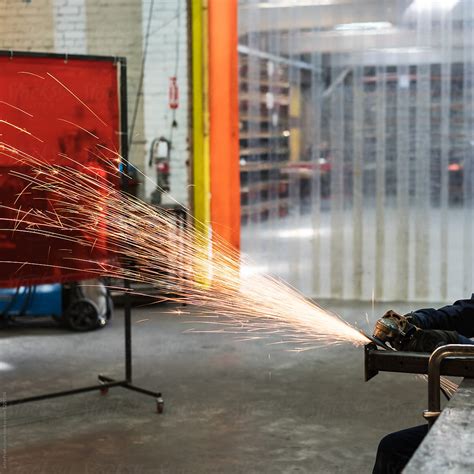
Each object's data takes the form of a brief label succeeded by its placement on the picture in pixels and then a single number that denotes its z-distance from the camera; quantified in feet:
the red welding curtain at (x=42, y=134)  16.07
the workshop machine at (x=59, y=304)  23.47
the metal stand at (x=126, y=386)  16.30
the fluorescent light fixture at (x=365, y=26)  26.03
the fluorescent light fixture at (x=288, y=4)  26.55
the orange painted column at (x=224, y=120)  27.17
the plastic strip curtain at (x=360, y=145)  26.03
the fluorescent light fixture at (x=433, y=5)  25.59
